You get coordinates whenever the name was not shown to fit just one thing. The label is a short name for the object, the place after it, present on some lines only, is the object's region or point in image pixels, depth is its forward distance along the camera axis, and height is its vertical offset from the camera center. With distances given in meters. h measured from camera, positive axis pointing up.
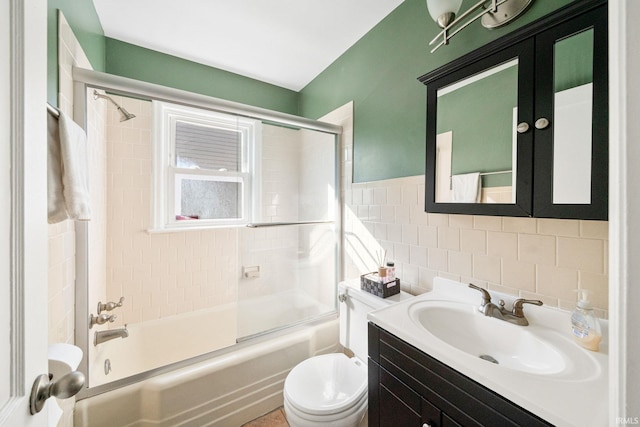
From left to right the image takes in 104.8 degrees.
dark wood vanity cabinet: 0.66 -0.57
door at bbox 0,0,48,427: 0.42 +0.01
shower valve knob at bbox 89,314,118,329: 1.23 -0.54
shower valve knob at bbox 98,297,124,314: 1.32 -0.51
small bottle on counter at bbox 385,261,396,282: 1.40 -0.33
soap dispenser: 0.77 -0.35
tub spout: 1.29 -0.64
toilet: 1.10 -0.88
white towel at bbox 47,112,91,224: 0.74 +0.11
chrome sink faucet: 0.95 -0.39
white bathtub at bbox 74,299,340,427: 1.20 -0.96
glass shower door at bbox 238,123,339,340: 1.80 -0.17
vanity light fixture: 1.00 +0.87
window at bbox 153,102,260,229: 2.00 +0.38
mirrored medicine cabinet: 0.76 +0.35
